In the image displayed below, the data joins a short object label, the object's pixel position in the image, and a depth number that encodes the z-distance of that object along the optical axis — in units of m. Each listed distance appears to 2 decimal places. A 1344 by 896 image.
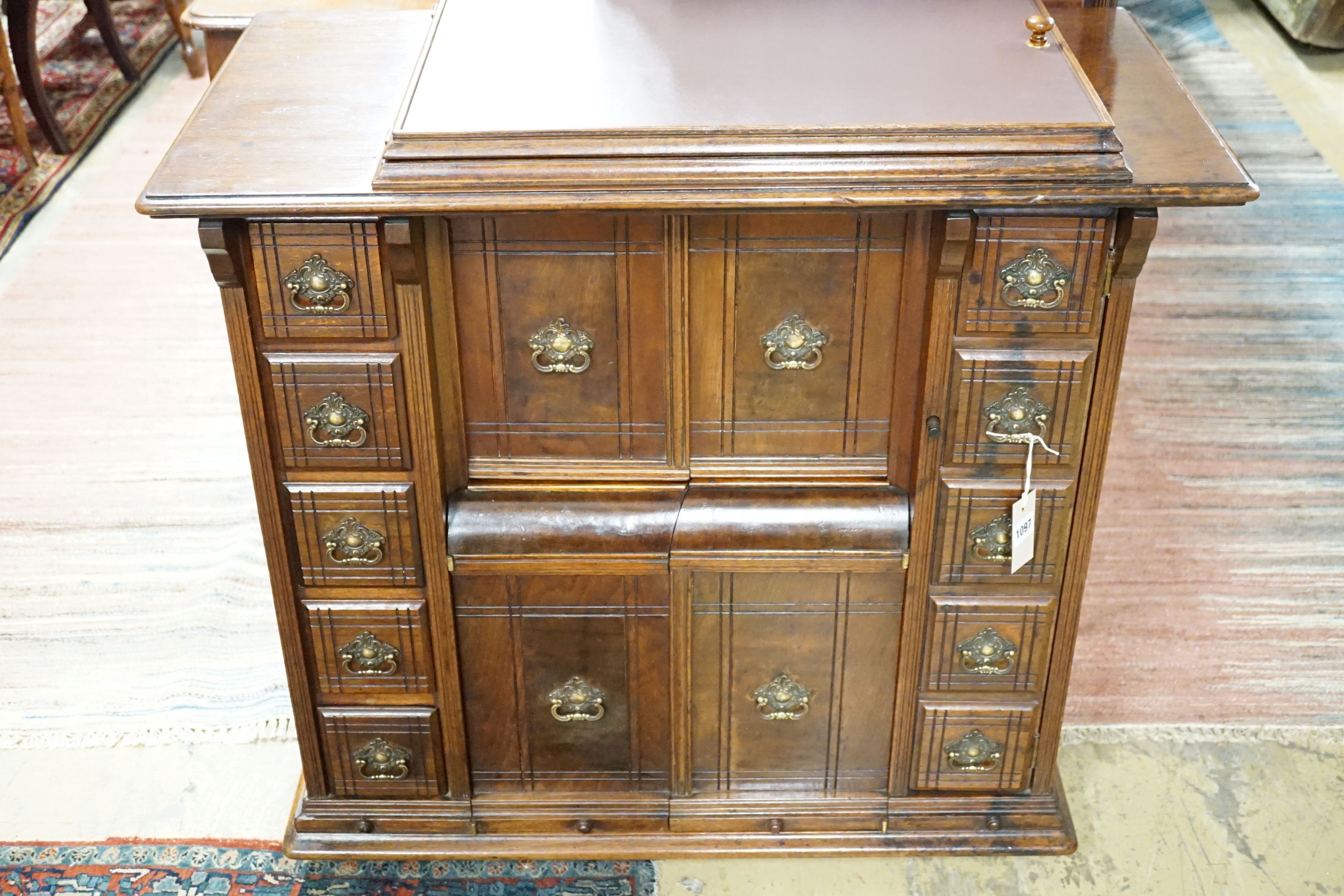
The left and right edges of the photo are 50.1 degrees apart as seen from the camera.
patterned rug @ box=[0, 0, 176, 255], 3.96
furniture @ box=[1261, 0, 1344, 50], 4.48
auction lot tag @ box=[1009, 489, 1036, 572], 1.84
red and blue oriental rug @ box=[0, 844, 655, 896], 2.12
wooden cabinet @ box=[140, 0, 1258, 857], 1.64
